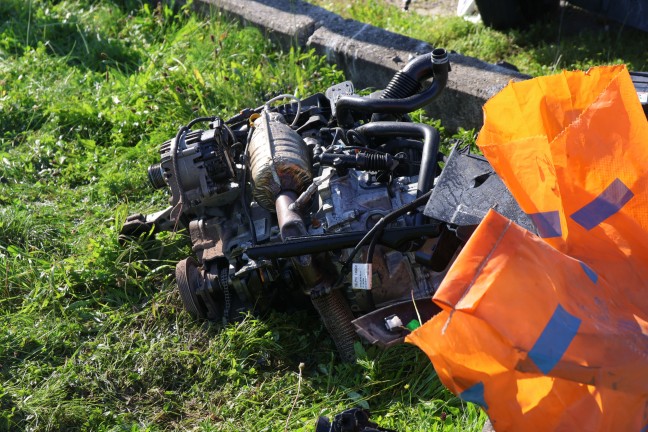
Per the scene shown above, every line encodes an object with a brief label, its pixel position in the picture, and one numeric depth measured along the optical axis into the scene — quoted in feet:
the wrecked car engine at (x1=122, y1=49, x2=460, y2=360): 11.06
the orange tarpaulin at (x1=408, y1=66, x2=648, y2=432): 7.43
